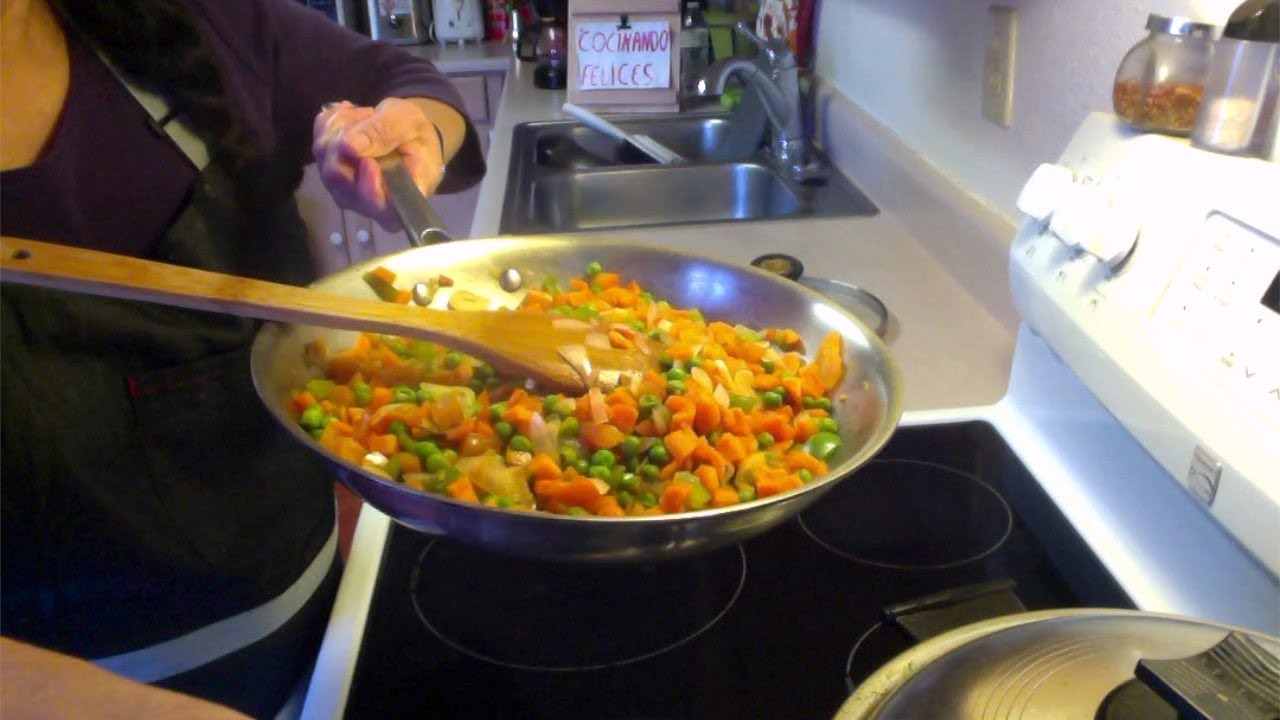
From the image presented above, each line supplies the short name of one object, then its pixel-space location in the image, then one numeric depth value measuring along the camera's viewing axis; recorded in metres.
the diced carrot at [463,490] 0.70
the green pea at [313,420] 0.75
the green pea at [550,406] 0.78
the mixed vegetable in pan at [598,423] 0.72
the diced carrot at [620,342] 0.87
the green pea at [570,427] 0.77
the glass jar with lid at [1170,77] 0.75
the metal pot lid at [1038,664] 0.47
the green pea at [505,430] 0.76
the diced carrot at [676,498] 0.70
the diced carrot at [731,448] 0.77
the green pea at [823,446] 0.79
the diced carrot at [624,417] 0.78
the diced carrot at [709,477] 0.73
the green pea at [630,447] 0.76
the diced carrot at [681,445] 0.75
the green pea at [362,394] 0.82
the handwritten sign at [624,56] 2.11
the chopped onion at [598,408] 0.77
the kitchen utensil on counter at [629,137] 1.94
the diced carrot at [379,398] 0.82
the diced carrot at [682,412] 0.77
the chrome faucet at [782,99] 1.84
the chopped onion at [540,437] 0.75
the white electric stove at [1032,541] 0.61
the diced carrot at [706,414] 0.79
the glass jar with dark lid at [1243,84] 0.69
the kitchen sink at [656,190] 1.78
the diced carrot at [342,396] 0.81
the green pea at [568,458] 0.75
